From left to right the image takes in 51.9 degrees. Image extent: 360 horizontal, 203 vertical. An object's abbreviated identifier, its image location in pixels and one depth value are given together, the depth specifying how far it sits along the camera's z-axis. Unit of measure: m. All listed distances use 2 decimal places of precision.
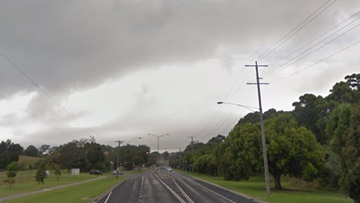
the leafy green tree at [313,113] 76.84
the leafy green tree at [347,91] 73.38
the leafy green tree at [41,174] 64.00
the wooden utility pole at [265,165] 35.81
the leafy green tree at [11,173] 57.50
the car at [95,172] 117.19
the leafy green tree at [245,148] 47.00
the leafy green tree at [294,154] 44.88
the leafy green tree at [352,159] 23.59
